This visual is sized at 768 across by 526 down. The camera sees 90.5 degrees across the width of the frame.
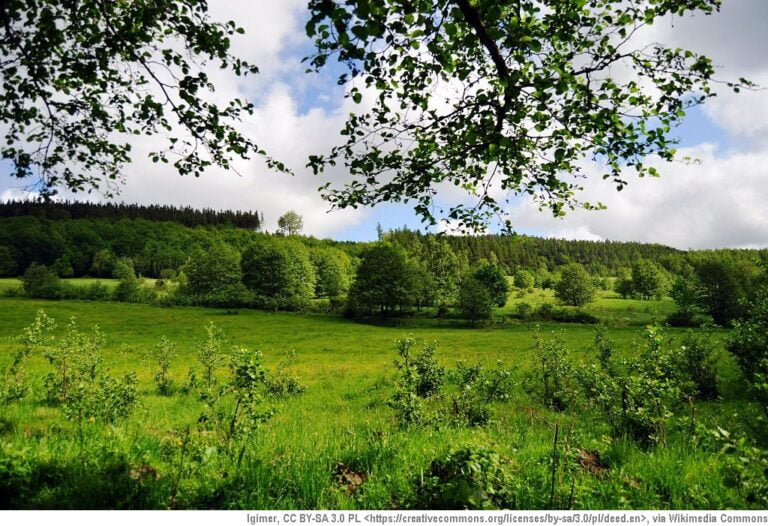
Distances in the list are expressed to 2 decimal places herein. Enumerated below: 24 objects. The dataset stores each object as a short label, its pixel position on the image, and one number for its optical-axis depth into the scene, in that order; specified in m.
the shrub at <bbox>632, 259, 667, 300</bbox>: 115.14
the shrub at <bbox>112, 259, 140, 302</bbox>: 80.81
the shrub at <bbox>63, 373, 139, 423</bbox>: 7.11
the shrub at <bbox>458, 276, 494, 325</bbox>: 71.94
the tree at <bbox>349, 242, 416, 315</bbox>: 73.31
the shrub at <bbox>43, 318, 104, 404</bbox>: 10.15
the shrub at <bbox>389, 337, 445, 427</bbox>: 7.87
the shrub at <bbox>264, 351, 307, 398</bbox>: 16.69
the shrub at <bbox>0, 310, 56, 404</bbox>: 10.41
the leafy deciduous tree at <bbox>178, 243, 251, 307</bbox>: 80.56
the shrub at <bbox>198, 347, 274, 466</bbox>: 4.84
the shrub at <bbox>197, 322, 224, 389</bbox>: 14.42
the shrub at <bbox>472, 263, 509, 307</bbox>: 96.12
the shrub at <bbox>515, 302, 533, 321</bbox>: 78.78
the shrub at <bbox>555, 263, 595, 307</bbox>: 100.31
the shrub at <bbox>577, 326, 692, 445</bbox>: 6.88
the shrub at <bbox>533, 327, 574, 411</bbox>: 13.53
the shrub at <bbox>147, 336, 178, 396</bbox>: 16.52
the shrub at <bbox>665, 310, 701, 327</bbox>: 66.88
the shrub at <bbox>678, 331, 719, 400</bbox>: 13.95
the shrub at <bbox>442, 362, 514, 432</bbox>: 9.10
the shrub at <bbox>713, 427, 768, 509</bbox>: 2.84
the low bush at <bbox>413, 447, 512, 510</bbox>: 3.55
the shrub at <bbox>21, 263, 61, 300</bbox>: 76.50
